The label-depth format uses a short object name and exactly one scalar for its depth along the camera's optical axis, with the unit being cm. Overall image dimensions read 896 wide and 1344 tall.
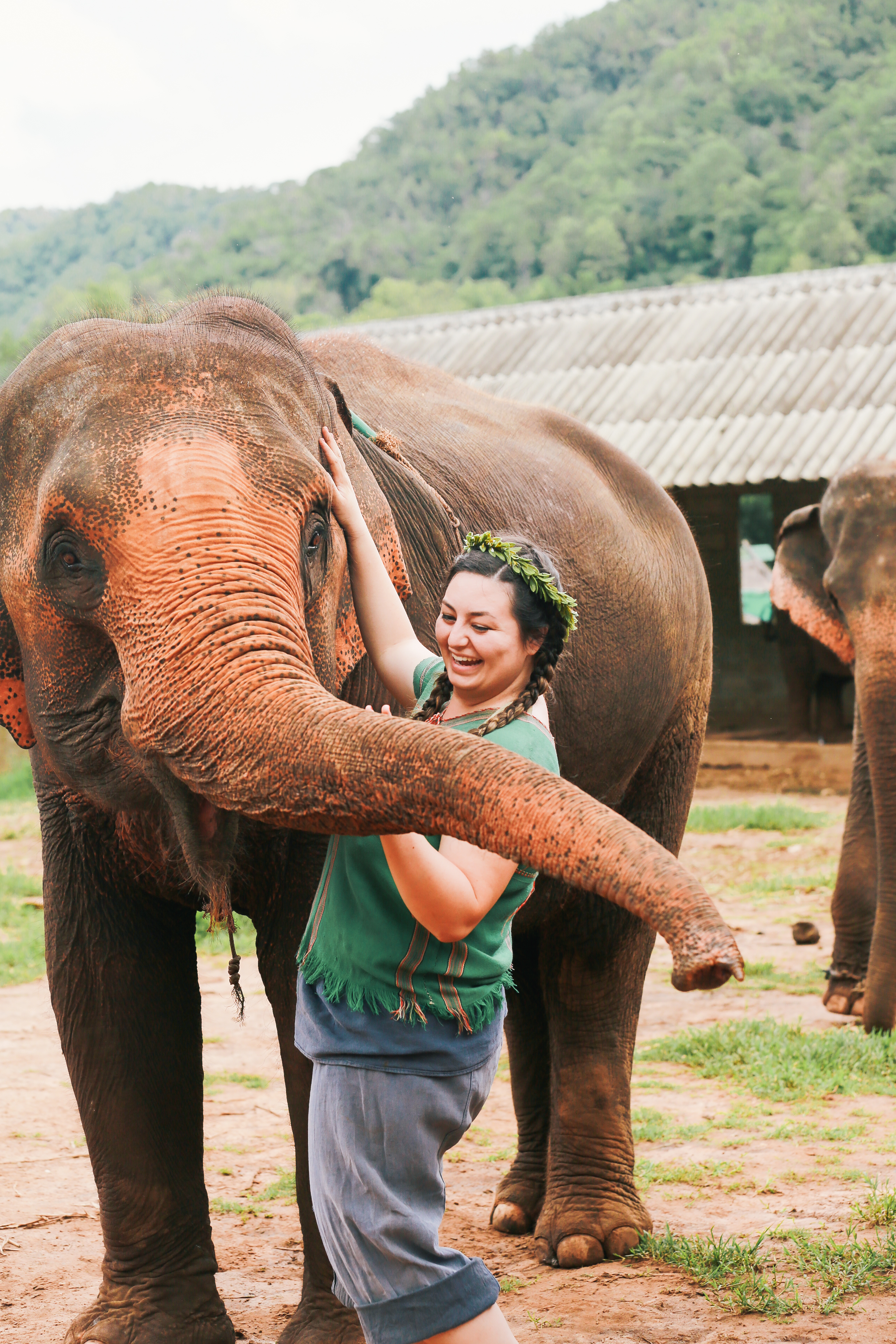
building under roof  1460
